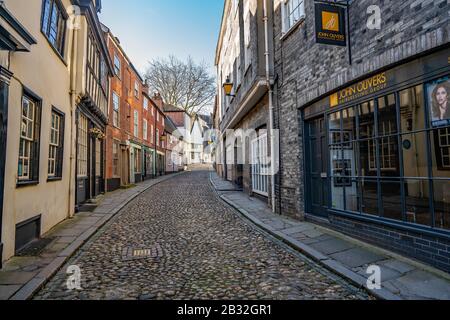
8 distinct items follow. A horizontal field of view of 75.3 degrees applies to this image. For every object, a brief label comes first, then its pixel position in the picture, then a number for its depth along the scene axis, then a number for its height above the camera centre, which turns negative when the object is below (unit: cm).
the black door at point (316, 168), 666 +9
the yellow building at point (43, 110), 439 +138
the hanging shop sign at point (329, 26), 538 +270
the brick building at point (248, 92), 884 +297
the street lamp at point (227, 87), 1316 +392
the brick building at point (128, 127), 1574 +326
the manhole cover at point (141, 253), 493 -138
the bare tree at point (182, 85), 3879 +1201
